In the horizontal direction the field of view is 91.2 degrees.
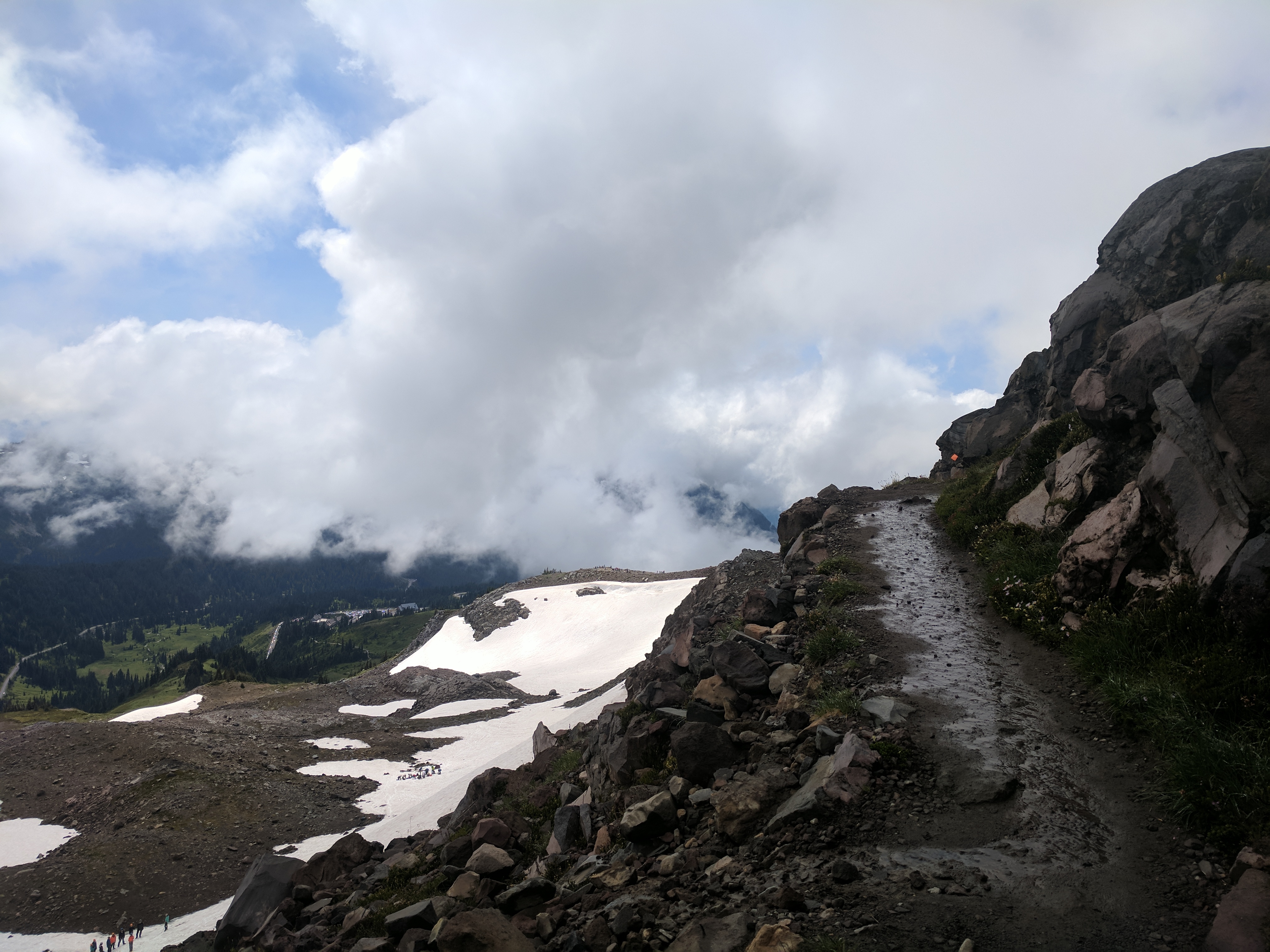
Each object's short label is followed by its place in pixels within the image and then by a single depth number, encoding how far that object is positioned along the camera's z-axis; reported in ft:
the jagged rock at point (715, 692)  42.65
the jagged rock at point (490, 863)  36.94
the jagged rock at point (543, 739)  65.16
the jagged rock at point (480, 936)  26.11
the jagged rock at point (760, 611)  56.65
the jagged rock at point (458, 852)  41.70
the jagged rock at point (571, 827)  37.52
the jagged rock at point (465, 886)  34.14
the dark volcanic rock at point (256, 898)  50.72
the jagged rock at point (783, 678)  42.63
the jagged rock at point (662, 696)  47.06
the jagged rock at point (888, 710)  35.37
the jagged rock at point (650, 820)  31.65
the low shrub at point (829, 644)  45.24
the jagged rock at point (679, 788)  33.96
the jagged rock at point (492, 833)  40.88
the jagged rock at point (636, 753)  40.27
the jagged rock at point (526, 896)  30.48
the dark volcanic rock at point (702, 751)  35.55
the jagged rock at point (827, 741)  33.04
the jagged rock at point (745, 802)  29.17
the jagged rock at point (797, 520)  96.37
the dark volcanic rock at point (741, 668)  43.27
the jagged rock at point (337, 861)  52.44
